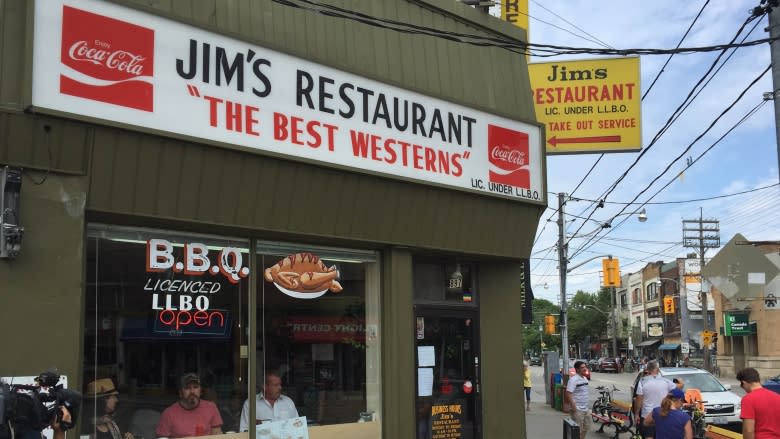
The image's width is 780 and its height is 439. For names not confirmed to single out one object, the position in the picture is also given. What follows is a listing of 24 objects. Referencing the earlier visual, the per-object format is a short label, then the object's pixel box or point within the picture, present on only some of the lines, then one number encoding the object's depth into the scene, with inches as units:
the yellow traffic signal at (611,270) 1162.6
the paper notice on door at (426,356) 384.2
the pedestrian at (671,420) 339.9
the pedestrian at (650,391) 440.5
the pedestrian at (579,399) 523.2
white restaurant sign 259.1
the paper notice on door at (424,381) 381.4
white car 665.6
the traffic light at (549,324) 1341.0
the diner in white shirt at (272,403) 317.4
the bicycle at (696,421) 432.0
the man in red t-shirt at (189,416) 291.6
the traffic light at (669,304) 1987.7
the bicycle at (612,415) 621.0
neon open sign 290.0
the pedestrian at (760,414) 280.8
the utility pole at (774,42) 339.0
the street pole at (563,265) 1035.3
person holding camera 186.2
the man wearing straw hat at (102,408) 271.4
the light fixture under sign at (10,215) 237.5
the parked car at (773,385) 722.2
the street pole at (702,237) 2143.2
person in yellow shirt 906.7
